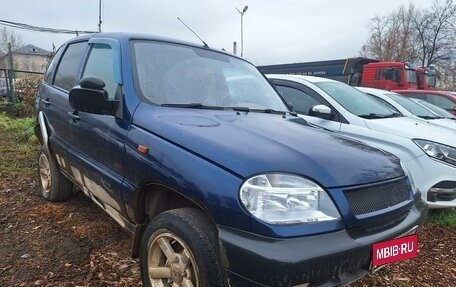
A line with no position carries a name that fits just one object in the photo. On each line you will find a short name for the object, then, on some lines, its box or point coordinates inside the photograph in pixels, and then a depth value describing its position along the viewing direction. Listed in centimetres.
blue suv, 190
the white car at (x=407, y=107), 602
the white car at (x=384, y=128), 422
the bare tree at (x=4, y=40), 5280
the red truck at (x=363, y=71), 1600
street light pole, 1819
